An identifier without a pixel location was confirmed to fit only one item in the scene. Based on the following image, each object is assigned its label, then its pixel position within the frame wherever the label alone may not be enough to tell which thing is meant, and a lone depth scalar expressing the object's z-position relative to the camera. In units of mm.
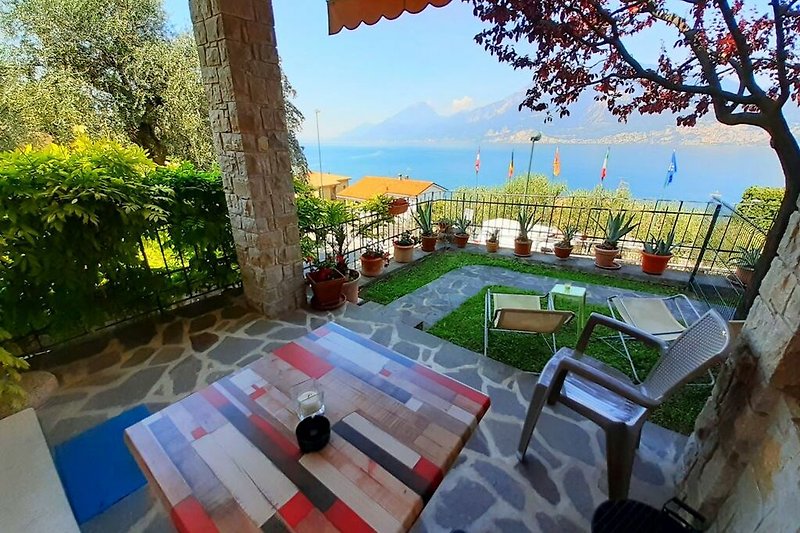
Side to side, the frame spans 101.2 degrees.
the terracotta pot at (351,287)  3870
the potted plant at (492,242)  6035
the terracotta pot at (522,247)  5758
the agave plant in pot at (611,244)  5121
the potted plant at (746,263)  3969
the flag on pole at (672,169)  11062
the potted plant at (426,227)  6082
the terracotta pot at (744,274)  3947
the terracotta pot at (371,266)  4961
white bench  1532
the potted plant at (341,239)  3834
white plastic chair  1545
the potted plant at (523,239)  5746
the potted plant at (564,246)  5518
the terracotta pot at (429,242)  6066
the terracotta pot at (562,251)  5512
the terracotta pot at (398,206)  5332
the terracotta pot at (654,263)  4828
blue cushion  1651
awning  2465
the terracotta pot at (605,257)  5109
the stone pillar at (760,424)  1103
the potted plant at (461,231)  6341
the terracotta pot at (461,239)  6328
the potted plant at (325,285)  3461
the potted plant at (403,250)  5582
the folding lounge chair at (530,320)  2527
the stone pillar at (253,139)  2557
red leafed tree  2703
